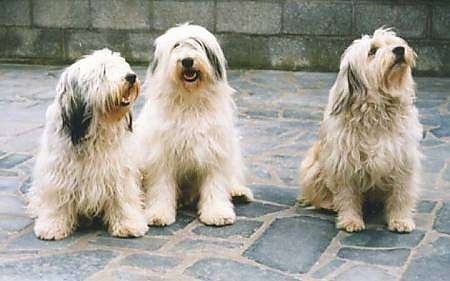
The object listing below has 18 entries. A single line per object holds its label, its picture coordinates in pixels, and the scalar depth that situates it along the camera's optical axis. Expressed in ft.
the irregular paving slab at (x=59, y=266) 13.29
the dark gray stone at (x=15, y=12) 32.53
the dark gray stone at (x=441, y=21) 29.22
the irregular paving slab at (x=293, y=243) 13.87
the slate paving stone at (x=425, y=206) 16.29
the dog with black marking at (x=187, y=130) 15.19
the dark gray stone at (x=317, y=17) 30.12
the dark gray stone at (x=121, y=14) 31.53
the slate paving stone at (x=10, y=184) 17.74
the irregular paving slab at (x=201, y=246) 14.37
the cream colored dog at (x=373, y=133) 14.44
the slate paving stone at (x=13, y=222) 15.52
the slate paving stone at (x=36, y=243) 14.49
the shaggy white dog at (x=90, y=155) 14.08
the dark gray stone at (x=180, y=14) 31.12
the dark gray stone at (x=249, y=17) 30.66
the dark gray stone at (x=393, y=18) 29.48
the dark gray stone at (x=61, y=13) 32.01
